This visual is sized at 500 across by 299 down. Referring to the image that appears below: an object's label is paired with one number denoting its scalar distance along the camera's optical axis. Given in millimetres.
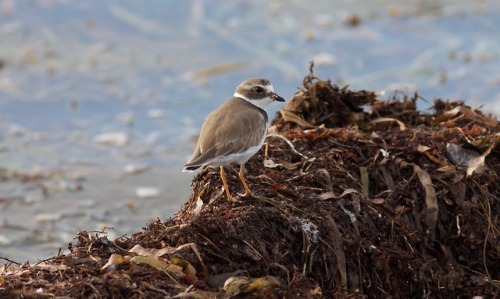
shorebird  10180
